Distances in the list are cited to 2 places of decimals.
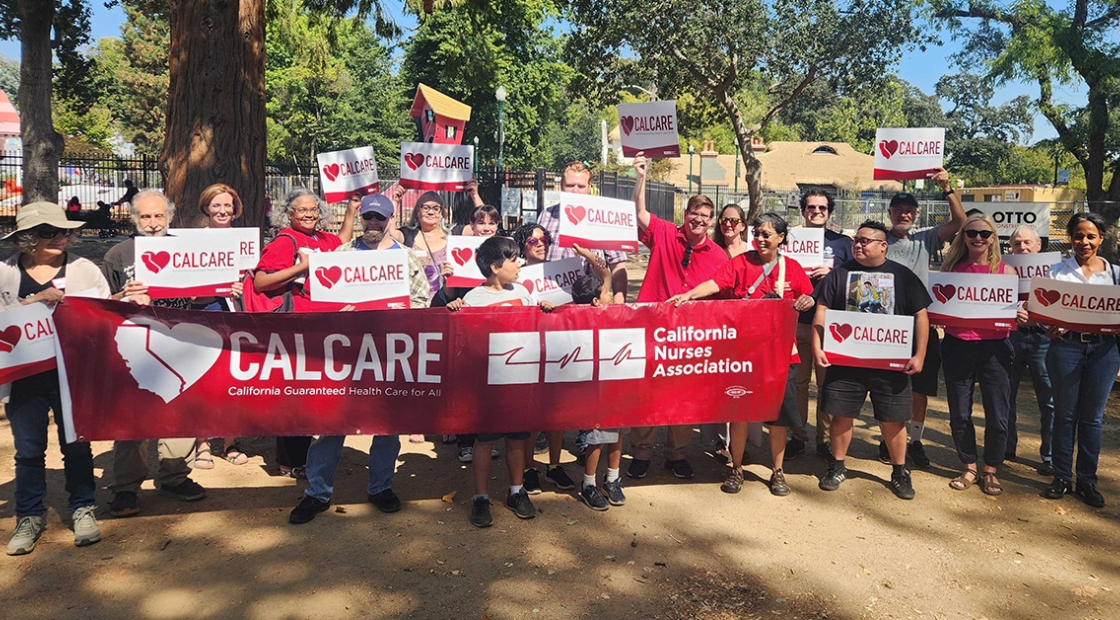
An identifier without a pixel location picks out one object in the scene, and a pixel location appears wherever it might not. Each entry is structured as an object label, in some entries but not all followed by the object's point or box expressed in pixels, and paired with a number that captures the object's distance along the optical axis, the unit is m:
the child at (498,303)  5.41
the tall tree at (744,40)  19.17
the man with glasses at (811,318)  6.84
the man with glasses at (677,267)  6.14
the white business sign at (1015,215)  9.78
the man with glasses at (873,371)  5.88
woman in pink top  6.13
